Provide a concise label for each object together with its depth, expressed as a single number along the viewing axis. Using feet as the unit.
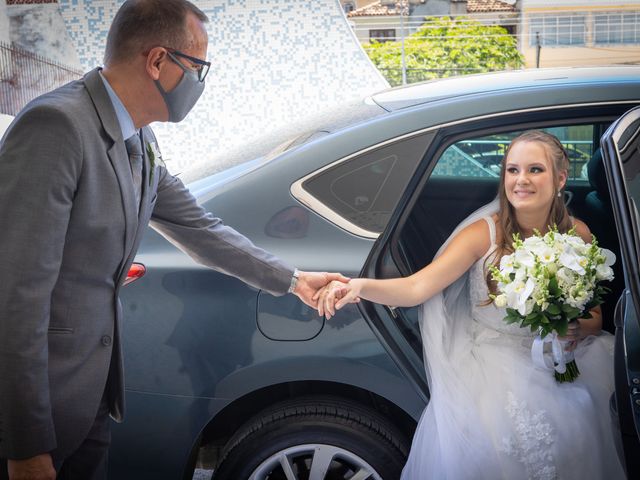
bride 6.34
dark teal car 6.28
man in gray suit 4.15
